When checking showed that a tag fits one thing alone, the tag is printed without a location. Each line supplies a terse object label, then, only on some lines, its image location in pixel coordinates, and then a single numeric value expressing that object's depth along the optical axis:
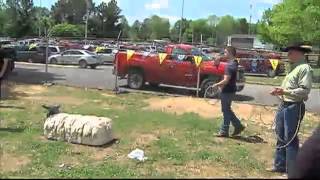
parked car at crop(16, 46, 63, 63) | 36.72
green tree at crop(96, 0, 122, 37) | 115.62
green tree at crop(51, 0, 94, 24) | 117.75
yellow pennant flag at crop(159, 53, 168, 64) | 19.20
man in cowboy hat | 7.71
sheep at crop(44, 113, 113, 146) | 9.23
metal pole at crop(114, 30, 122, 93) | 18.23
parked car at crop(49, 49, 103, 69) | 35.91
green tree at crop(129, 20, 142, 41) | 114.74
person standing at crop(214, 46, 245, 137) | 10.42
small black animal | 10.27
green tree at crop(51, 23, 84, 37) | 83.81
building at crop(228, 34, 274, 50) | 87.50
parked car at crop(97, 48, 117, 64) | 40.47
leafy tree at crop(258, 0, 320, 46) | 32.14
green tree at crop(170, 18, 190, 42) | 117.32
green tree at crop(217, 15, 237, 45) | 125.38
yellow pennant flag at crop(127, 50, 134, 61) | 19.56
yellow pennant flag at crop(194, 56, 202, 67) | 18.38
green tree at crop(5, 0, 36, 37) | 82.75
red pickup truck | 18.33
